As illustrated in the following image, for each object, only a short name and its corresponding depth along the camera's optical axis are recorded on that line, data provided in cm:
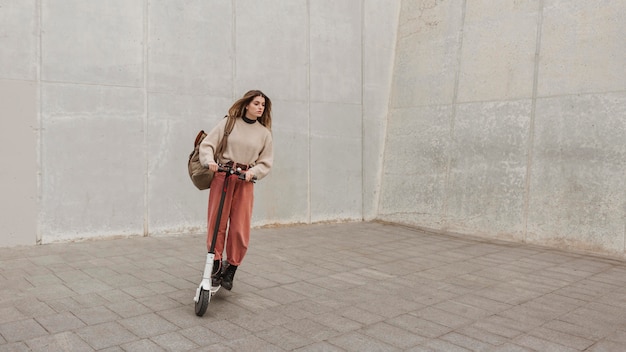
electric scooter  383
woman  422
